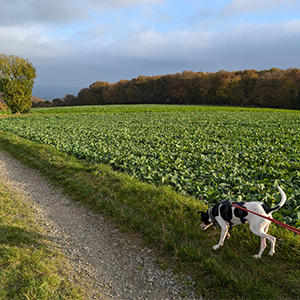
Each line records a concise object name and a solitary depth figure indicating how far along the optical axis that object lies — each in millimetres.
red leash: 3739
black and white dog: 3928
